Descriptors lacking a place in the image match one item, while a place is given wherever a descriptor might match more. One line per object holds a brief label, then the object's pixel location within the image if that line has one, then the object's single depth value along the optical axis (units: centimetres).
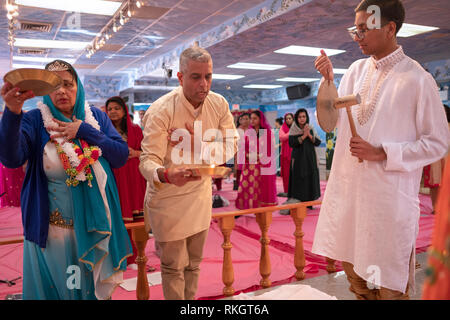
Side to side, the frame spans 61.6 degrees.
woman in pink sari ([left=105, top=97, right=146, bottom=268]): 365
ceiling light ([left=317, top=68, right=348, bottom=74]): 1084
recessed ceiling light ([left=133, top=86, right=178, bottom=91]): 1284
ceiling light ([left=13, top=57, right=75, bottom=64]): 938
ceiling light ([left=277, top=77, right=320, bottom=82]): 1258
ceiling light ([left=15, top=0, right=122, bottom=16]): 559
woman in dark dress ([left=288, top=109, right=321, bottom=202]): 601
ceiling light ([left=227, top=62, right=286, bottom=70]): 989
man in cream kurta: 183
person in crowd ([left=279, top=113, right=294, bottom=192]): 704
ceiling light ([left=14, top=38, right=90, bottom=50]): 774
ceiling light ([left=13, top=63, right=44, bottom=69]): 1019
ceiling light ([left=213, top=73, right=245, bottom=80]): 1166
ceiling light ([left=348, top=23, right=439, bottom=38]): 641
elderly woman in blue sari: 164
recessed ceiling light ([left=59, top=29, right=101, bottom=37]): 702
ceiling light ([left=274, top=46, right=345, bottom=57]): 800
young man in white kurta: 161
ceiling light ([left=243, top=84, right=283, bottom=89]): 1409
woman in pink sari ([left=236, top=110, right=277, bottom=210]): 569
